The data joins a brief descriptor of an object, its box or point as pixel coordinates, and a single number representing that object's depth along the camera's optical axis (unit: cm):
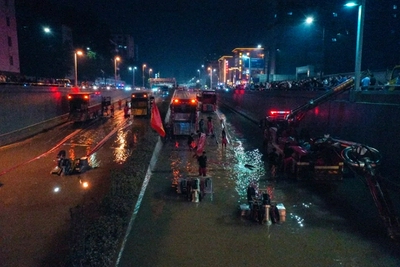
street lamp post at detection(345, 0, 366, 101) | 1907
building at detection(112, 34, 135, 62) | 17725
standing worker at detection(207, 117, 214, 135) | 2969
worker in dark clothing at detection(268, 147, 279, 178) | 1867
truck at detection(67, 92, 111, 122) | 3638
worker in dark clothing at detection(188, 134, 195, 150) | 2428
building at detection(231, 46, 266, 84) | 8975
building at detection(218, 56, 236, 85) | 14740
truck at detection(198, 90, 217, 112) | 5081
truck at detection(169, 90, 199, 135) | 2914
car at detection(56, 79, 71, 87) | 5098
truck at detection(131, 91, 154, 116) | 4331
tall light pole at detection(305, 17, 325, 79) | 6788
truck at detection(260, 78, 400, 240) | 1174
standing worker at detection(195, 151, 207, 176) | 1538
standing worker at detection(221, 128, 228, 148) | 2477
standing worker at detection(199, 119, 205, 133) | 3031
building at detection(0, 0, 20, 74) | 4638
